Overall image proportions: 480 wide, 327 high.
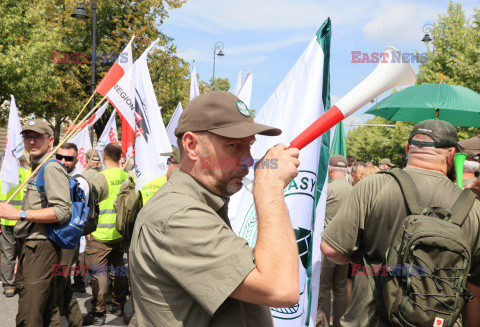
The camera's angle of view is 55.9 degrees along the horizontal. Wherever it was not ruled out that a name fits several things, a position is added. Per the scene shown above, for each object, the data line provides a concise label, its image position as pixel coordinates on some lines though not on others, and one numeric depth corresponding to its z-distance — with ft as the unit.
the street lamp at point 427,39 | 85.39
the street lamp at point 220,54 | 116.52
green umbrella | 15.60
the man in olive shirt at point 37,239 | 13.03
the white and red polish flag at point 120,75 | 23.50
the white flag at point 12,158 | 17.44
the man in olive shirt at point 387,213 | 8.18
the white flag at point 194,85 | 22.07
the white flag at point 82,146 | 27.27
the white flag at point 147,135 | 16.85
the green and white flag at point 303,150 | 9.91
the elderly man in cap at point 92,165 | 22.81
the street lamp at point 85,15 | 46.83
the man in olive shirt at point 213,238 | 4.25
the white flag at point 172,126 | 21.34
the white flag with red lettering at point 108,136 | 30.25
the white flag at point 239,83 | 20.91
